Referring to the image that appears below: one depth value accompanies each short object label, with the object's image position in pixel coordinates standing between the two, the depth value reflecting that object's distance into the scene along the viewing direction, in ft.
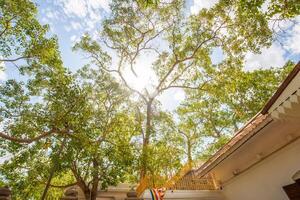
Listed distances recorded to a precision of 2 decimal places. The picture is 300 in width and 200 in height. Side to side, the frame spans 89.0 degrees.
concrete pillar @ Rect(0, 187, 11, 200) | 12.26
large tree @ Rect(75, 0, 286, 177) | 29.73
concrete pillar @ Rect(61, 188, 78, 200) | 17.90
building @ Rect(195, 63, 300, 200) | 10.61
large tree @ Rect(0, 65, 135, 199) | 20.66
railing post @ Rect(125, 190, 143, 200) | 17.94
